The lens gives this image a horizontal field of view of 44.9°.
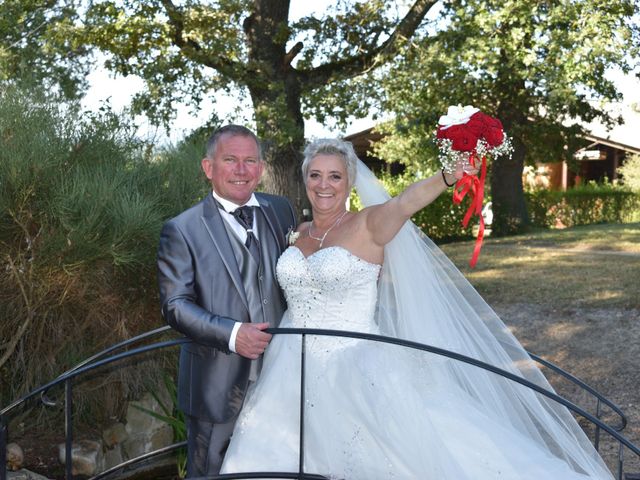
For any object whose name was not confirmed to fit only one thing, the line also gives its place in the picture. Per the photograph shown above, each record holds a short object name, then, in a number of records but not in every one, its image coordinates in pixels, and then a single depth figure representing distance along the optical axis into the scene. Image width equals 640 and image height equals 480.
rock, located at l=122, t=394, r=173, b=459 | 5.70
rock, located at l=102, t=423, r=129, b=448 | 5.61
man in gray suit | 3.44
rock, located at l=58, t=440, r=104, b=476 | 5.26
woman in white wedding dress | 3.29
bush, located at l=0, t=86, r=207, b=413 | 4.97
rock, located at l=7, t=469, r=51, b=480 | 4.89
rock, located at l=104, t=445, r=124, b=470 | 5.49
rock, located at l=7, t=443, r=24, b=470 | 5.09
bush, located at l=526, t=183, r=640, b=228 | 26.64
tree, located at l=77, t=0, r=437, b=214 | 12.11
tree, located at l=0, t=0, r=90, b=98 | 12.80
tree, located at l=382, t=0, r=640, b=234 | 11.83
